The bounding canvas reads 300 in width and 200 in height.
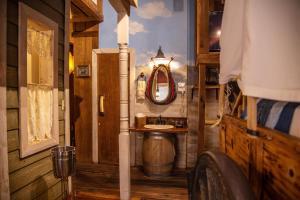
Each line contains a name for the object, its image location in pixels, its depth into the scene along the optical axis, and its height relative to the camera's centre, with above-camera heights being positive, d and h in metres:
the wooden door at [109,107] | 4.42 -0.20
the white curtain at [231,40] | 1.24 +0.34
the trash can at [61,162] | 2.17 -0.64
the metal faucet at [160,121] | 4.22 -0.46
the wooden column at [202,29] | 3.03 +0.94
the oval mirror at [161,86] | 4.22 +0.21
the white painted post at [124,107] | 2.69 -0.12
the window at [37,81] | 2.06 +0.17
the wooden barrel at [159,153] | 3.75 -0.97
